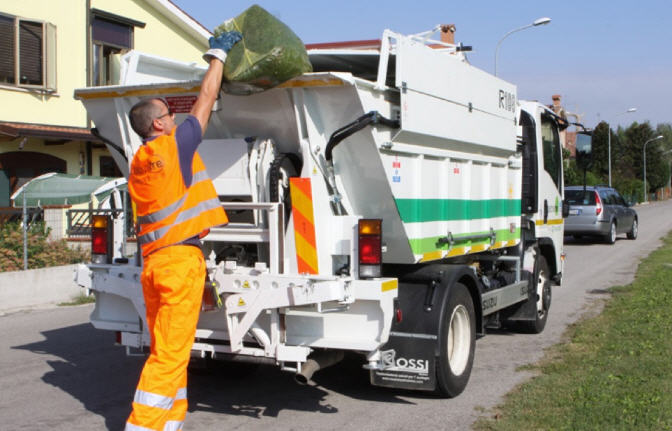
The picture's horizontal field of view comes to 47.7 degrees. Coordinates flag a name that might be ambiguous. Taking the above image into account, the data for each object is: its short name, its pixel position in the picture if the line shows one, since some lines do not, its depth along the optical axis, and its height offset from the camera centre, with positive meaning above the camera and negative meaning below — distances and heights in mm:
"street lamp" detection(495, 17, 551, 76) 24594 +6194
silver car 21938 -105
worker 4191 -138
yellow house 15398 +3046
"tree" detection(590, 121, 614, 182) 69712 +5391
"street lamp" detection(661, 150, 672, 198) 87188 +4512
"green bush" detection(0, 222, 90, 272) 11531 -568
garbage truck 5094 -42
